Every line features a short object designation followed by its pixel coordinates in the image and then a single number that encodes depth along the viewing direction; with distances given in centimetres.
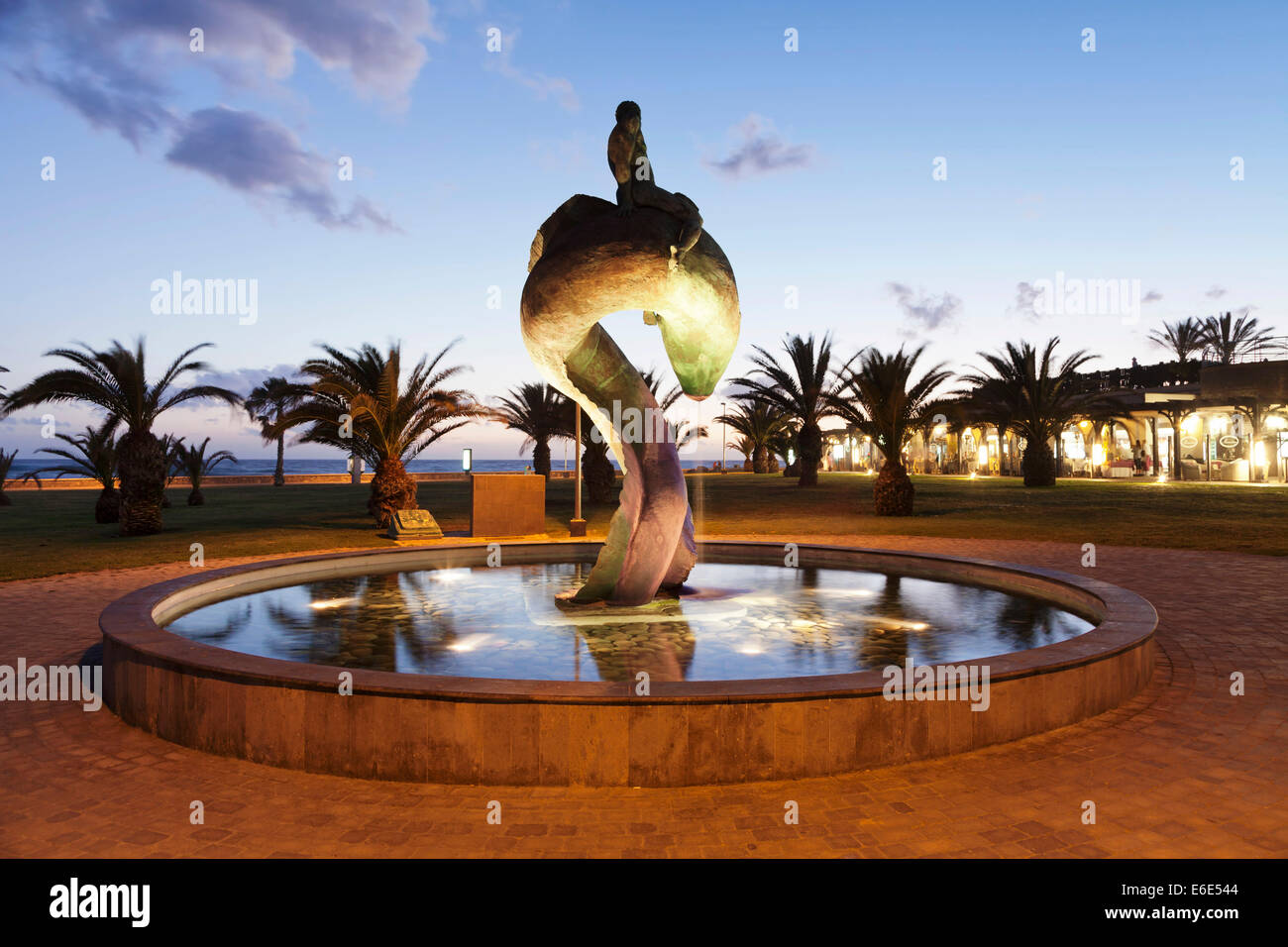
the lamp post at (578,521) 1827
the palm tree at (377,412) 1992
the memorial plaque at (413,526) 1744
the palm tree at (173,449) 2651
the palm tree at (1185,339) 5656
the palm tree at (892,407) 2209
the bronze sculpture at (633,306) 680
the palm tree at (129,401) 1862
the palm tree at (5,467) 3068
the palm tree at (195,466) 2945
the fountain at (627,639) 412
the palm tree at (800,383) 3262
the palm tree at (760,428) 5141
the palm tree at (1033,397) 3266
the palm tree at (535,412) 2991
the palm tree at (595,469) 2691
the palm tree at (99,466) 2273
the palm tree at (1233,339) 5188
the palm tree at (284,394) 2018
